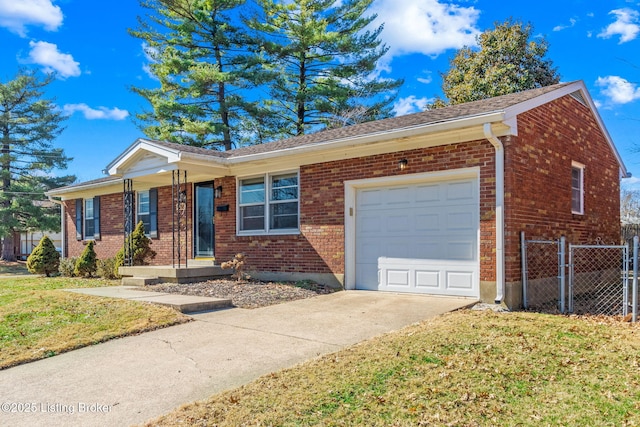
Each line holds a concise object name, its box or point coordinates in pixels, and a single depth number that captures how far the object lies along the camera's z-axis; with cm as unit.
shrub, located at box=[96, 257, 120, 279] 1313
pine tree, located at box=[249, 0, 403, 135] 2336
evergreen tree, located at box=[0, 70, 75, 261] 2586
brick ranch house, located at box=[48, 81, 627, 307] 784
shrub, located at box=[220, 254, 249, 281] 1086
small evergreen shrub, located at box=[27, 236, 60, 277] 1510
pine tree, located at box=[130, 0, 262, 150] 2344
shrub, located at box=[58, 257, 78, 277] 1473
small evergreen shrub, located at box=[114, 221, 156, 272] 1259
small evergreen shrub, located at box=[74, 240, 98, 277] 1386
